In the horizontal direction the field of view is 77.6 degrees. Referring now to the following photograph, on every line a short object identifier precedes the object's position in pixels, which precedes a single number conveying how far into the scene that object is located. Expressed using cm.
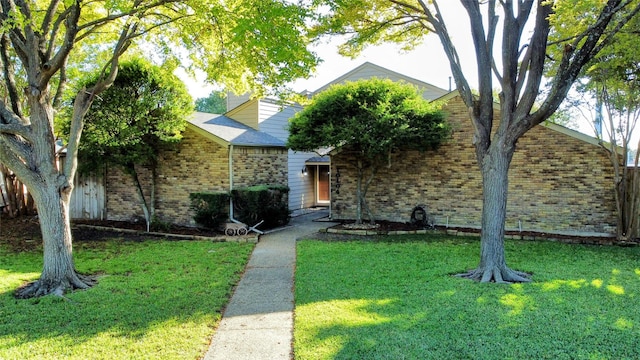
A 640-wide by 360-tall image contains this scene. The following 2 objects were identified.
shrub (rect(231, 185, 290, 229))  1298
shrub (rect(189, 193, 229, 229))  1305
